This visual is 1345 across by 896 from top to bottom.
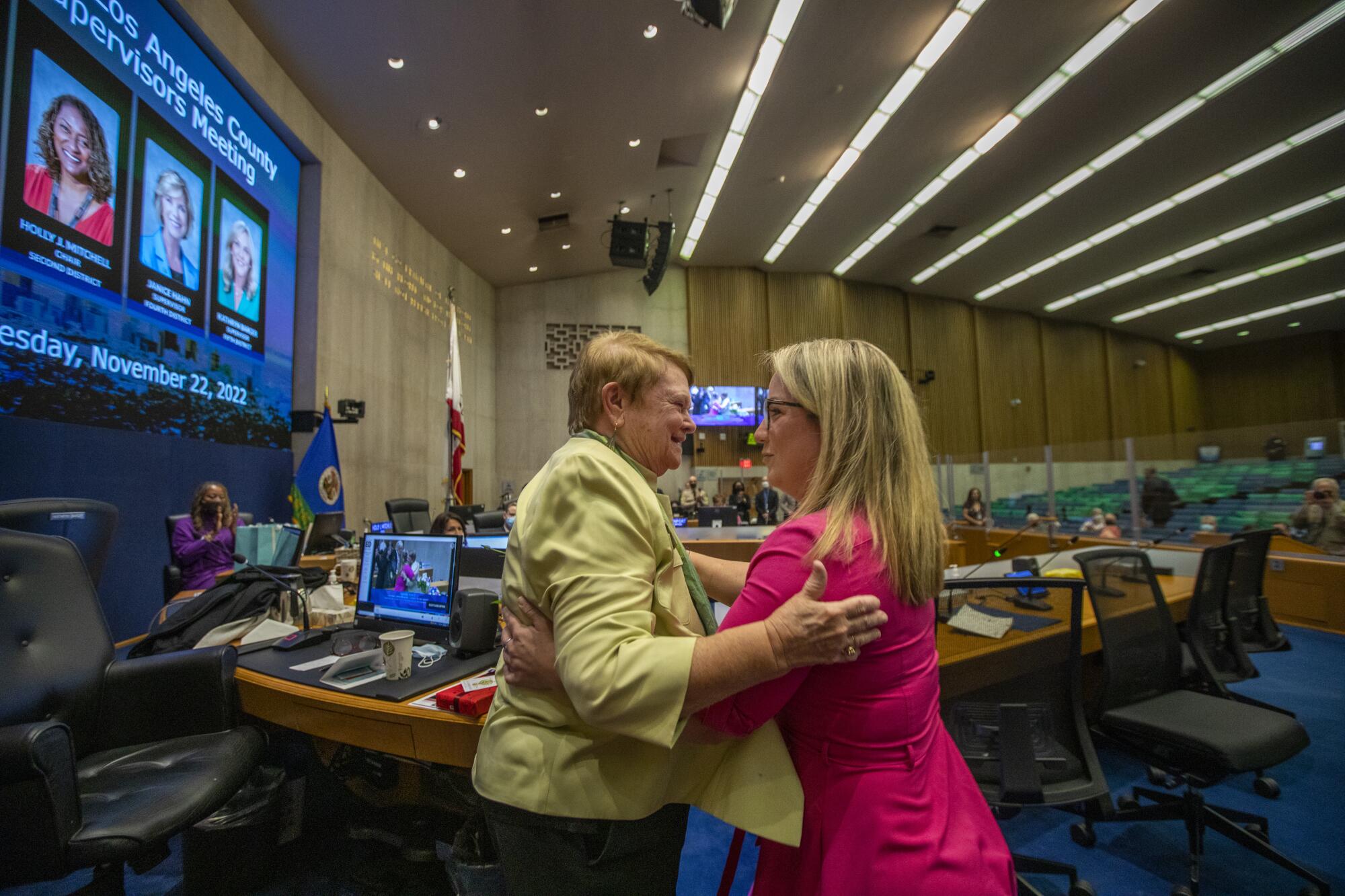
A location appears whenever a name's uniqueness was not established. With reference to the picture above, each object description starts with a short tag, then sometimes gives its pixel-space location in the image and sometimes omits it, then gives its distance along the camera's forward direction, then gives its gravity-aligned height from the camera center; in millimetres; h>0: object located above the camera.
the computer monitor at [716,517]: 6039 -352
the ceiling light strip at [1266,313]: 13672 +4132
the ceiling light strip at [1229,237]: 9760 +4531
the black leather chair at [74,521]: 1860 -85
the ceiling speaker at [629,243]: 9539 +3994
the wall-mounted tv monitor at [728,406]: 12898 +1719
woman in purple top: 4027 -324
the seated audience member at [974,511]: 8992 -505
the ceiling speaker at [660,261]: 9938 +4074
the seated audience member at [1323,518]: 5047 -399
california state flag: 8469 +999
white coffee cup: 1669 -478
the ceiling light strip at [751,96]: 6301 +5041
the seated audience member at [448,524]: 4605 -293
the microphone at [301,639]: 1988 -514
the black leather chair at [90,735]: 1298 -665
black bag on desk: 2070 -449
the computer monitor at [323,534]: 4398 -330
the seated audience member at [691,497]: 10380 -242
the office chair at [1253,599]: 2873 -640
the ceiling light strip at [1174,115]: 6406 +4858
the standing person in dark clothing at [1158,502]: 6379 -292
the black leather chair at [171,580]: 3984 -593
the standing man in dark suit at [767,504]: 9672 -377
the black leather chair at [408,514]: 5496 -241
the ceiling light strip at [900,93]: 6301 +4988
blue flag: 5844 +100
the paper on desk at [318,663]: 1792 -541
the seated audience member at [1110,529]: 6199 -567
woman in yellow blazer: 745 -241
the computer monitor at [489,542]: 2586 -246
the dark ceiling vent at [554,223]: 9938 +4523
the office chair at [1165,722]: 1886 -858
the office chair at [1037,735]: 1703 -792
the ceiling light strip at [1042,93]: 6395 +4963
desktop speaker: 1831 -422
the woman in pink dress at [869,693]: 841 -321
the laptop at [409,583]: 1970 -330
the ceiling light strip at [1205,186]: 8000 +4676
